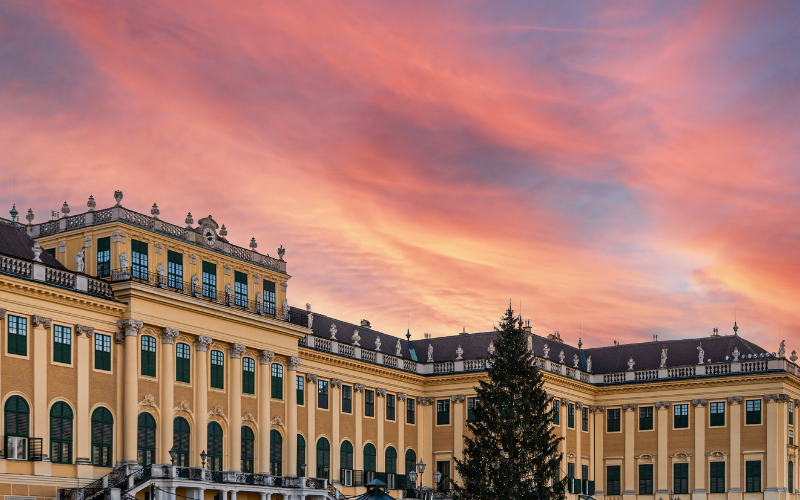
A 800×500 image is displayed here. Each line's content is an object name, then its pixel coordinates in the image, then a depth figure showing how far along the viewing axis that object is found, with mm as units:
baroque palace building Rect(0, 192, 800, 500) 54750
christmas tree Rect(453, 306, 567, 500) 58344
